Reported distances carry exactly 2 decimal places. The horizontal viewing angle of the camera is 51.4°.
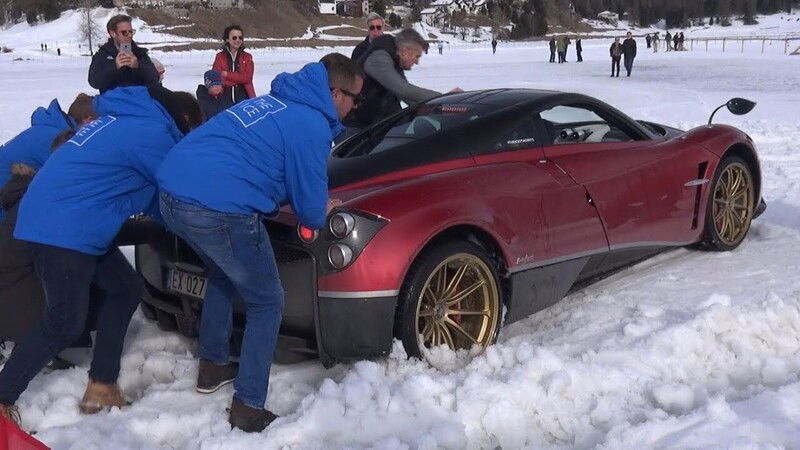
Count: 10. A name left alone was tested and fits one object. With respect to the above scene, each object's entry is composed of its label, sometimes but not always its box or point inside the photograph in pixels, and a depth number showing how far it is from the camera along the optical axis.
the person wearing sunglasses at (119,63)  6.21
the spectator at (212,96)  7.77
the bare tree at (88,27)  76.03
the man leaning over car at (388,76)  5.98
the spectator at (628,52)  26.94
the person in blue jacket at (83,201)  3.32
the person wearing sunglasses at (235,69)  8.05
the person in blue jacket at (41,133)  4.18
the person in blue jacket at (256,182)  3.12
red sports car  3.62
